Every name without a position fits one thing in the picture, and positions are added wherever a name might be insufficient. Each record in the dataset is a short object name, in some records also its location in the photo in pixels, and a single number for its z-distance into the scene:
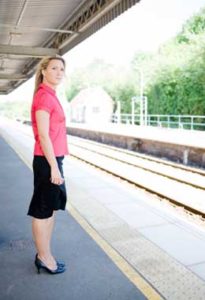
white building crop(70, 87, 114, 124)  62.78
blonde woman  3.28
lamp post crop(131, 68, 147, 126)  32.39
